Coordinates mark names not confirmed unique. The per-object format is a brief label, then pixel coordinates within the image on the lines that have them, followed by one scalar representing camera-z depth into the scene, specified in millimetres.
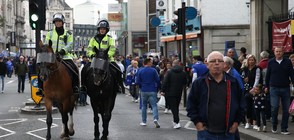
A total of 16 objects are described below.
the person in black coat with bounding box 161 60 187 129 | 13752
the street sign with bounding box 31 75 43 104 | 16344
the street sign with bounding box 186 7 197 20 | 20219
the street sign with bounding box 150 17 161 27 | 30850
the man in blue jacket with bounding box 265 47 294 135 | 11633
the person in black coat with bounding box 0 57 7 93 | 27269
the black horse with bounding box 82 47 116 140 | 10414
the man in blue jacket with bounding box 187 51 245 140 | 6281
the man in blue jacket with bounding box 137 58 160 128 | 13867
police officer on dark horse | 11086
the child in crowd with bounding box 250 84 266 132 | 12078
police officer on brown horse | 11312
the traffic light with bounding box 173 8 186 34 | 18031
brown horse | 10305
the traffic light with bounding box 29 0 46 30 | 14289
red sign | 17297
